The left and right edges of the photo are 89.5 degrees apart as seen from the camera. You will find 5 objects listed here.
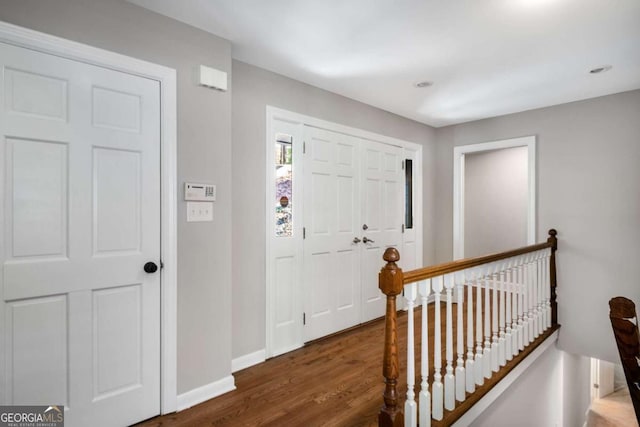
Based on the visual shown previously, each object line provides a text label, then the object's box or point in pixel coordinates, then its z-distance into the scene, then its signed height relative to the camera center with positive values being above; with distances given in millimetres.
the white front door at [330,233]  3070 -206
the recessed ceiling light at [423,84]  3018 +1211
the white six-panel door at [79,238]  1562 -139
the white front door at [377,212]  3592 +5
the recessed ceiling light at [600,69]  2664 +1203
